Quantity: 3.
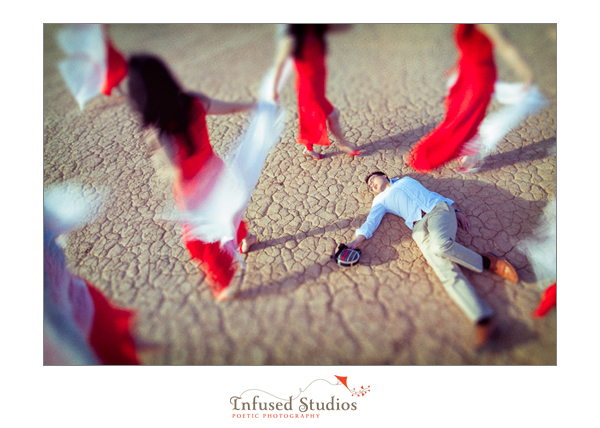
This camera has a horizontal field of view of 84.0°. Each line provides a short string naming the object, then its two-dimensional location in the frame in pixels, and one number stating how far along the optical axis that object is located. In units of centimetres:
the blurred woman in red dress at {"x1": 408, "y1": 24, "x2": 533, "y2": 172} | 199
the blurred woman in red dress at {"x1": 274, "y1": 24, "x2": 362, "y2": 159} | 199
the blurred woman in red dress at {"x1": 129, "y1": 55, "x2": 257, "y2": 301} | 162
